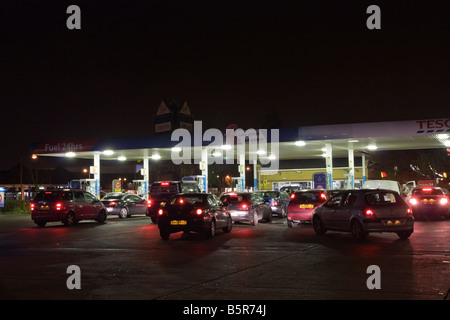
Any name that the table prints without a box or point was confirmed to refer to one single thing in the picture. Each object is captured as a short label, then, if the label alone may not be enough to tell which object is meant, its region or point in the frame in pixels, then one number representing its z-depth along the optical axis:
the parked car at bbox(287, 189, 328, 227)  19.70
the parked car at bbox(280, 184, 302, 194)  38.26
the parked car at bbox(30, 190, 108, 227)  22.59
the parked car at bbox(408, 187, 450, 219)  23.42
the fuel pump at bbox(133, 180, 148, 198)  39.09
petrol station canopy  27.88
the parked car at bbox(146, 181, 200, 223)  24.22
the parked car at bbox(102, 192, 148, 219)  28.98
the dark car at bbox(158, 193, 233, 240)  16.11
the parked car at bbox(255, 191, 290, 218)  26.70
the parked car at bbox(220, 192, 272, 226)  21.55
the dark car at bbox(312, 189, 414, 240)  14.68
